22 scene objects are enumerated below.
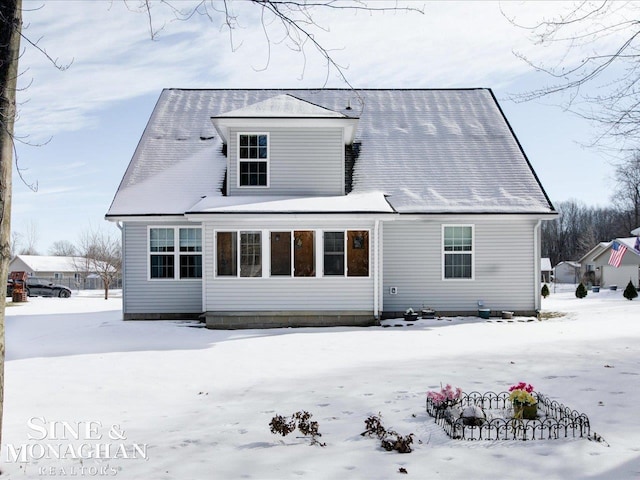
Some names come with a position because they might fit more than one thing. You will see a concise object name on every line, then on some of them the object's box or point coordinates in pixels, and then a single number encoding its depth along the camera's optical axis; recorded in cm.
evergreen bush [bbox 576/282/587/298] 3435
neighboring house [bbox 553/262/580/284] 7422
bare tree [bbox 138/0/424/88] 521
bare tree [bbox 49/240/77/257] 8944
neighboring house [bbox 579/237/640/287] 4506
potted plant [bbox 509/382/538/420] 639
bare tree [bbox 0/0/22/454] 503
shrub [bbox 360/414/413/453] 565
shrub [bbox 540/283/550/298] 3666
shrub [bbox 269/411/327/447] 596
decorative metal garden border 599
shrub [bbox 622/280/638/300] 3012
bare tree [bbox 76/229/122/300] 4875
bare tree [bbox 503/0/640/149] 753
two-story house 1583
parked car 3866
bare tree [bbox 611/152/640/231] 6097
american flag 2916
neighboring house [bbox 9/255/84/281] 6506
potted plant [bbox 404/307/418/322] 1664
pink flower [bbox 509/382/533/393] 647
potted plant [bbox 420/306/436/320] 1708
